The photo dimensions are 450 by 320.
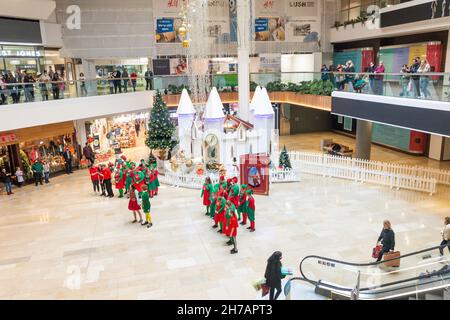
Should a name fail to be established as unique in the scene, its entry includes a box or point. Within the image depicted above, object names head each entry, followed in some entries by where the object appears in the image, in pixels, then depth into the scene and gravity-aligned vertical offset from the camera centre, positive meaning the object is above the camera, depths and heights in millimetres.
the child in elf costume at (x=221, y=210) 10422 -3708
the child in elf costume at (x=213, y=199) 11797 -3835
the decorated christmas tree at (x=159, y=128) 18438 -2407
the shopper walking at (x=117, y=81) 20125 -82
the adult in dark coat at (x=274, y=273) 6593 -3503
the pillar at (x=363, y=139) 18844 -3399
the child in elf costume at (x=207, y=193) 12336 -3824
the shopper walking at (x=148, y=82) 21969 -204
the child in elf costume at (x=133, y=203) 11797 -3863
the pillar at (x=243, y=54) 16141 +937
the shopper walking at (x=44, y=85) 16266 -128
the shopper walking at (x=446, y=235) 8171 -3596
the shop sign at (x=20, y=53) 20216 +1632
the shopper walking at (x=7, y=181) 16328 -4220
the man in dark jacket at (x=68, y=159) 19344 -3954
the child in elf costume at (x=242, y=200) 11156 -3673
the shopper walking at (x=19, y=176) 17172 -4232
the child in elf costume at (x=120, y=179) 14633 -3848
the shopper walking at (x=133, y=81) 20959 -109
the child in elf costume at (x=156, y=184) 14562 -4049
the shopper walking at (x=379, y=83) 14743 -484
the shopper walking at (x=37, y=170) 17422 -4013
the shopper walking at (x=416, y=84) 12849 -499
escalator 6270 -3782
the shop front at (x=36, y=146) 17672 -3192
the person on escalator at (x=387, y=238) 8672 -3855
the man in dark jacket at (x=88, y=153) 19984 -3815
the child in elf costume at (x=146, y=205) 11305 -3809
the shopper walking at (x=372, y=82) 15234 -450
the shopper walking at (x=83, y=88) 18234 -350
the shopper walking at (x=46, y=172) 17922 -4232
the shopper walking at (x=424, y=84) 12477 -513
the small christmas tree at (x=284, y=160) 16469 -3770
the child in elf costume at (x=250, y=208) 11006 -3866
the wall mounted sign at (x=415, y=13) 15961 +2610
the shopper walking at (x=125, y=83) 20547 -201
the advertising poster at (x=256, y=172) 14193 -3654
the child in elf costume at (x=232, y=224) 9695 -3804
